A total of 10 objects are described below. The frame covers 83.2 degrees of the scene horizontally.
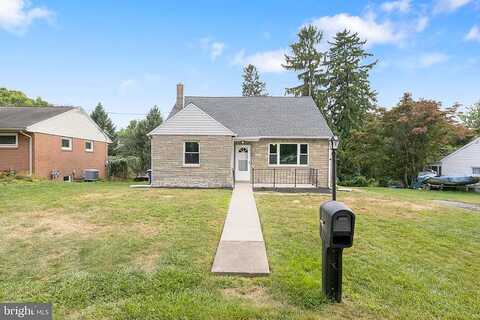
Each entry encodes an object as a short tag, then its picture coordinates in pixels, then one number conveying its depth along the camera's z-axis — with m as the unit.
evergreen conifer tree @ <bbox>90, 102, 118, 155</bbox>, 28.23
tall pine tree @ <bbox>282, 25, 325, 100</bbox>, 30.75
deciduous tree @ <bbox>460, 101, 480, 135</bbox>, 36.97
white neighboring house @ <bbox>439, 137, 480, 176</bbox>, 22.84
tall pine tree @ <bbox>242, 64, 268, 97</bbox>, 43.22
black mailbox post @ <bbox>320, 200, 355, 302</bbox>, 2.80
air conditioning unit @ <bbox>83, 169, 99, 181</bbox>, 18.17
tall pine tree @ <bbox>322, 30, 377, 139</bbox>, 28.30
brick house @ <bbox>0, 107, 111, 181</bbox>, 14.99
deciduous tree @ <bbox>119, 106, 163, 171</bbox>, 24.53
